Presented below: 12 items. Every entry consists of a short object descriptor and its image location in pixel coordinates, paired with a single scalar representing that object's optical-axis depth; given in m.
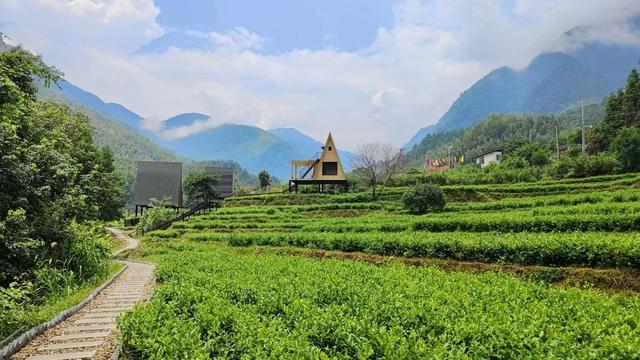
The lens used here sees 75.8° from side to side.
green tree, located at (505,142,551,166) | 56.91
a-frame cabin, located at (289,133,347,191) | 56.91
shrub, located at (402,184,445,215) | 33.67
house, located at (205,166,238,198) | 83.06
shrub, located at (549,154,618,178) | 40.97
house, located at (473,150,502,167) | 82.46
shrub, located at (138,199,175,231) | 45.03
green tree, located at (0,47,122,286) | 9.59
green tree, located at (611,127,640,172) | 39.53
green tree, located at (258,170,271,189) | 75.24
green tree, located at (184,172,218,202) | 52.53
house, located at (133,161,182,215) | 58.12
